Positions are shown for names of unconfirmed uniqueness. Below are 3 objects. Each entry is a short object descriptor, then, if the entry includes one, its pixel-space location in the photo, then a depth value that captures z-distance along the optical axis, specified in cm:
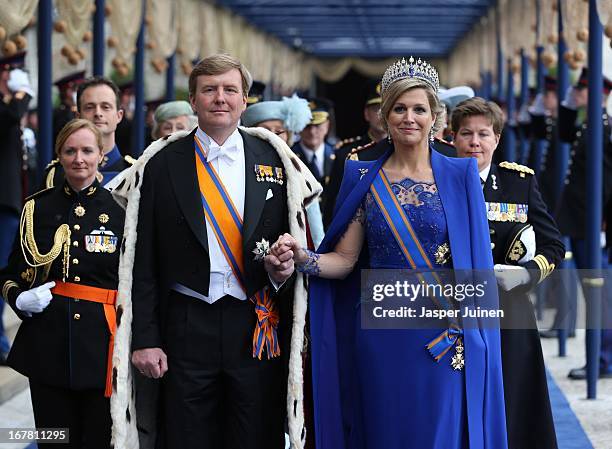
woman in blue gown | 786
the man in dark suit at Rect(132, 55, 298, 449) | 787
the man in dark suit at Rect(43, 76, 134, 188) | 1038
